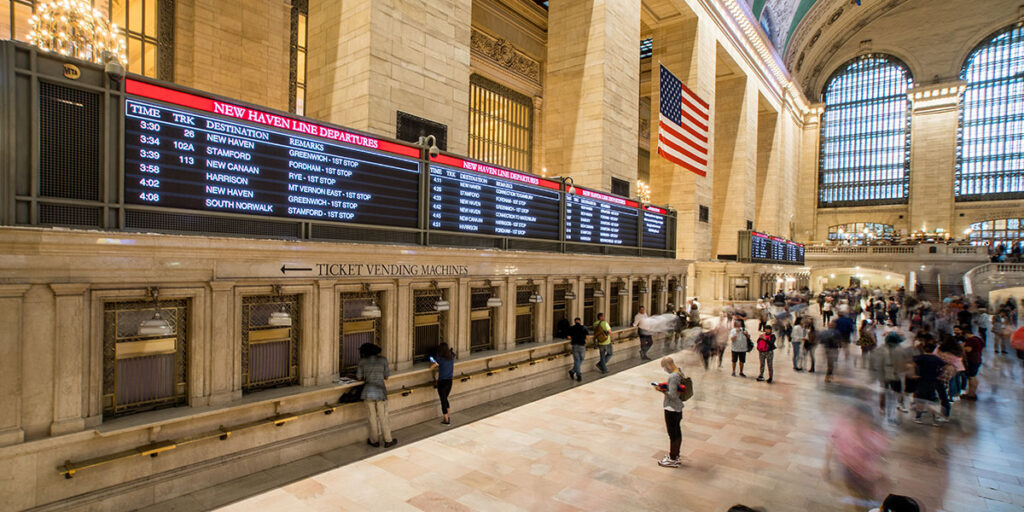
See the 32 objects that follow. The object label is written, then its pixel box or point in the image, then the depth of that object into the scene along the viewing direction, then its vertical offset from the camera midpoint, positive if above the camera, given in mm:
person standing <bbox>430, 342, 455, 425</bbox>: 8273 -2172
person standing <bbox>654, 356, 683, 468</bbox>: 6746 -2322
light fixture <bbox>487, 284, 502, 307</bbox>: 9698 -1090
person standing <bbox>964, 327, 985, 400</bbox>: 10766 -2370
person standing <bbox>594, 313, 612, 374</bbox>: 12500 -2360
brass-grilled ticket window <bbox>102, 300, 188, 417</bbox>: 5418 -1431
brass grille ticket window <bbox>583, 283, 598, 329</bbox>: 13656 -1595
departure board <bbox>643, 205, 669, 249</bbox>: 16078 +790
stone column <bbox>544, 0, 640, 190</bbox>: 15344 +5253
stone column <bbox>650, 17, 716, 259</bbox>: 22297 +6944
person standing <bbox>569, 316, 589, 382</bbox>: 11594 -2299
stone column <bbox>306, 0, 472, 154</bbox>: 8992 +3667
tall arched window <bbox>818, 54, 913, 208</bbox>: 49719 +18884
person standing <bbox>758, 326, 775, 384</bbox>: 11818 -2319
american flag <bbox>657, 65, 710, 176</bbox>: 17406 +4803
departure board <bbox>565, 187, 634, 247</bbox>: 12570 +884
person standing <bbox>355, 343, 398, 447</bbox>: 7193 -2188
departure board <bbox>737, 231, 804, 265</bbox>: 26922 +198
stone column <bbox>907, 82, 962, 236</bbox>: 46219 +9887
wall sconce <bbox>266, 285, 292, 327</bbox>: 6328 -1018
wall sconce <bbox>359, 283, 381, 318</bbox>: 7414 -1041
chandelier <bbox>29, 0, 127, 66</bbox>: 9146 +4137
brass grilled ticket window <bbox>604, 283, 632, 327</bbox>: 15004 -1775
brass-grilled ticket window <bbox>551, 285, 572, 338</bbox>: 12336 -1525
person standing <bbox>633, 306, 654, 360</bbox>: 14532 -2615
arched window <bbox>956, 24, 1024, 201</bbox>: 45281 +13145
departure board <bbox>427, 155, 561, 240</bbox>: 8922 +969
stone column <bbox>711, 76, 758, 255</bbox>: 28719 +5638
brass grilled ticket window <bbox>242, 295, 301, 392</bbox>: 6539 -1413
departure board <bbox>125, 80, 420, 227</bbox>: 5473 +1044
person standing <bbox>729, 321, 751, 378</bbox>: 12414 -2307
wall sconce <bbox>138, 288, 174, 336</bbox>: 5168 -944
